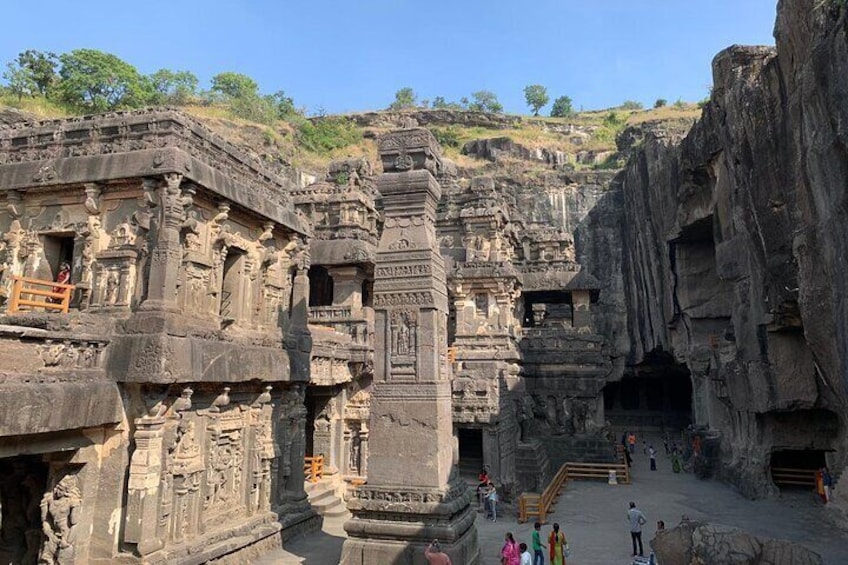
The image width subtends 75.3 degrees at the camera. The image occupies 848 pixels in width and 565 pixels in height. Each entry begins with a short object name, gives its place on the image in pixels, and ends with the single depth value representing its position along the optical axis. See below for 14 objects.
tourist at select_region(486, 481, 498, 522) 15.55
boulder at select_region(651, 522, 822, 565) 9.06
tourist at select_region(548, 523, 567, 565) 10.46
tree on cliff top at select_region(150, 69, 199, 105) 52.16
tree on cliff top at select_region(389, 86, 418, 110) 83.74
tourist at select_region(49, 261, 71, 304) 10.69
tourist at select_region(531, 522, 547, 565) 10.77
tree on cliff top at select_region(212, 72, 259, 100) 63.53
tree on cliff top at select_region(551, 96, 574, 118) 89.25
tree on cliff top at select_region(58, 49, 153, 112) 39.53
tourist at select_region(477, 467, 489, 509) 16.60
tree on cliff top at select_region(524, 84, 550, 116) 91.62
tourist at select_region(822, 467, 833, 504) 17.32
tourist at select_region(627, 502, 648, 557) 11.77
